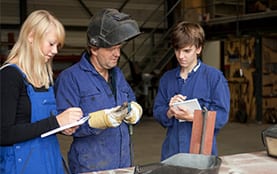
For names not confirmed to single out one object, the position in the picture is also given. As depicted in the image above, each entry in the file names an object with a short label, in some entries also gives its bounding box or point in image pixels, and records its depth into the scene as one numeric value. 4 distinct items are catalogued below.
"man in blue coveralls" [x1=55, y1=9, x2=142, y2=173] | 1.93
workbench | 1.72
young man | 2.16
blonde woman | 1.64
